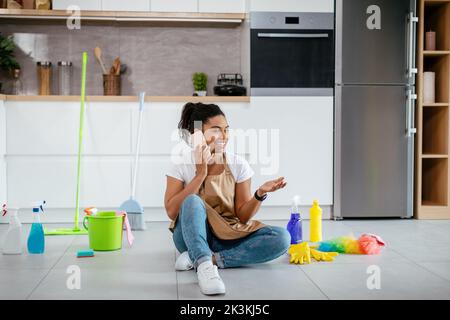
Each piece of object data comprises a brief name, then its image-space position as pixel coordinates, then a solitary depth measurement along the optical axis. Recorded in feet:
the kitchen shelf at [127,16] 13.44
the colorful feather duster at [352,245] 9.38
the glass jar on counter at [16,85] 14.24
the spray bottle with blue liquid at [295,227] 9.91
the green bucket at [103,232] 9.53
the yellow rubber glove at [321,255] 8.86
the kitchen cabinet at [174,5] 13.67
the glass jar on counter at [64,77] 14.26
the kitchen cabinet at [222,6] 13.74
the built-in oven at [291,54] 12.91
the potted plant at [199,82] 14.33
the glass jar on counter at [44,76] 14.02
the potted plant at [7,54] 13.73
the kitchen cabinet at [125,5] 13.55
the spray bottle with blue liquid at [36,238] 9.42
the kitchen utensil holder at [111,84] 14.19
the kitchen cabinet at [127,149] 12.48
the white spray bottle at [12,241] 9.34
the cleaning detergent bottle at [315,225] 10.44
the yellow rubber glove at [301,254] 8.63
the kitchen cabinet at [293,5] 12.89
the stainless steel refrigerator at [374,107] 12.85
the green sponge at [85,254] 9.14
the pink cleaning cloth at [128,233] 10.02
